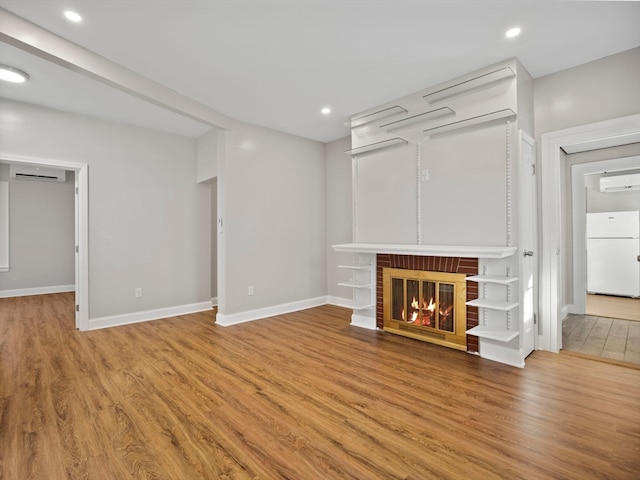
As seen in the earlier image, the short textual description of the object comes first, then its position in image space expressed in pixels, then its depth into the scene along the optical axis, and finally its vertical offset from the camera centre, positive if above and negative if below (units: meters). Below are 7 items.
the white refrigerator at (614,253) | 5.81 -0.25
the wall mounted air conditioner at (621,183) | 5.76 +1.05
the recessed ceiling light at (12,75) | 3.00 +1.63
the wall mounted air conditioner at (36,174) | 6.22 +1.42
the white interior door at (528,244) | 2.89 -0.04
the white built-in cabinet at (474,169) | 2.90 +0.75
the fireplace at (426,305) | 3.26 -0.71
